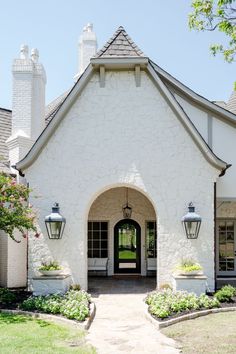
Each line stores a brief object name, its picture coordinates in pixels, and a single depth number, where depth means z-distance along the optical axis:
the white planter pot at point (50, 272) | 13.18
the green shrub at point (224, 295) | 12.38
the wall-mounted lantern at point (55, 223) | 13.67
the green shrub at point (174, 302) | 10.97
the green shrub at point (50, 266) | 13.39
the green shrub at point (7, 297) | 12.23
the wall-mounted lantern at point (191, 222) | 13.50
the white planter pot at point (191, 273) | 13.03
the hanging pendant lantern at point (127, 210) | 18.41
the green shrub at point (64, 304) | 10.69
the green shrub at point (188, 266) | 13.11
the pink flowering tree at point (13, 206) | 12.07
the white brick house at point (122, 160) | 13.98
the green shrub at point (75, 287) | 13.75
